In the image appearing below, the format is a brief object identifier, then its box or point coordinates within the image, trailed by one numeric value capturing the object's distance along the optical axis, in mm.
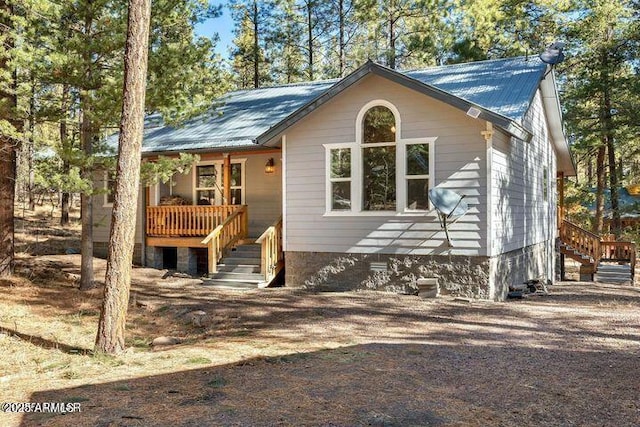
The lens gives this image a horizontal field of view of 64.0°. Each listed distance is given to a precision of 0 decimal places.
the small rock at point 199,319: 8031
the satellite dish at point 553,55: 12042
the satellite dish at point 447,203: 9453
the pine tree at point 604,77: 20375
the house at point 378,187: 9977
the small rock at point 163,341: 6805
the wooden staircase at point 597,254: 16562
